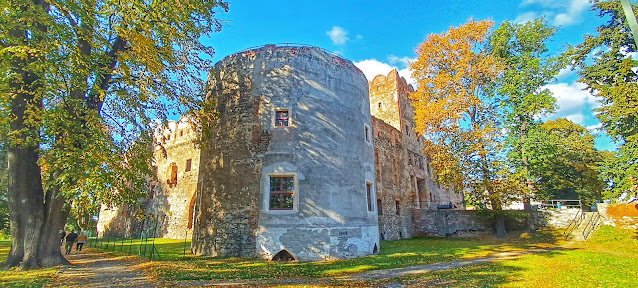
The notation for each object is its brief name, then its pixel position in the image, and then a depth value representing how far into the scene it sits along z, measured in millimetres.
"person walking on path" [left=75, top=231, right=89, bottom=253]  16656
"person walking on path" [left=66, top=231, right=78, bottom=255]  15156
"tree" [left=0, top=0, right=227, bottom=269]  8602
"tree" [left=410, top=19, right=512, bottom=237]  19938
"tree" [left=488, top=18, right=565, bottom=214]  20578
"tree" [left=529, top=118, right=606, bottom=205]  25048
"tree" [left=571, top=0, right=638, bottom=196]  16328
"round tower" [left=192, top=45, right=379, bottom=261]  12047
